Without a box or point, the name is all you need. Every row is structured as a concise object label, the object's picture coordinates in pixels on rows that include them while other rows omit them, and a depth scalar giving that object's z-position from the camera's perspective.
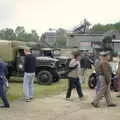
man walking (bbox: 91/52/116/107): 12.34
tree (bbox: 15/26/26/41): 85.59
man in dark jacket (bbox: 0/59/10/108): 12.03
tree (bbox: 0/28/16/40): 66.62
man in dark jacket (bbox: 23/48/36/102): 13.58
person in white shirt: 13.80
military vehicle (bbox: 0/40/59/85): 20.78
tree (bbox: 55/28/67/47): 98.64
